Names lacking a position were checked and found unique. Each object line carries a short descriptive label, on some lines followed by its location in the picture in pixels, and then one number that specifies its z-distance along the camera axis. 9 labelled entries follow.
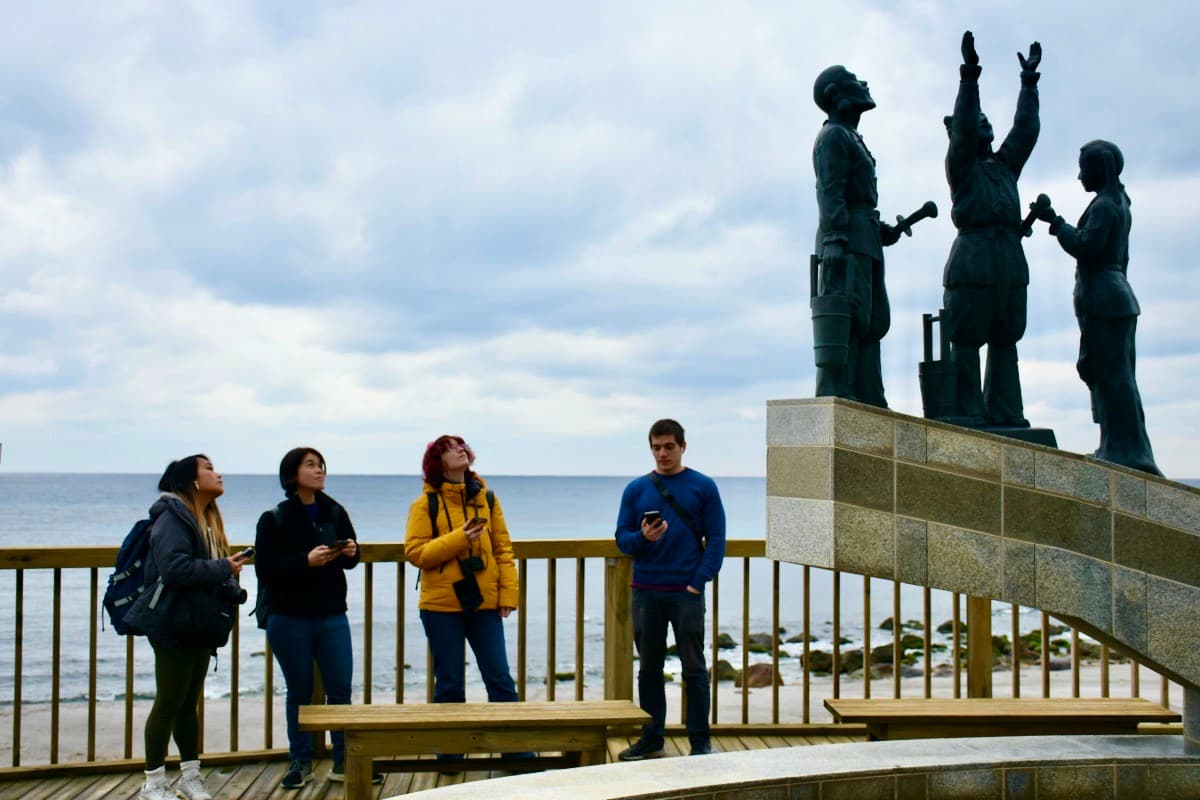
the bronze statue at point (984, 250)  5.39
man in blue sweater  5.40
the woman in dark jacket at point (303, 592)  5.25
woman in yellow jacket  5.41
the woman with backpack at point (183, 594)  4.74
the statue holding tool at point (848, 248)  5.00
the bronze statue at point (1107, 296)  5.48
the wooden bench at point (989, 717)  5.19
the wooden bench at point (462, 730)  4.57
